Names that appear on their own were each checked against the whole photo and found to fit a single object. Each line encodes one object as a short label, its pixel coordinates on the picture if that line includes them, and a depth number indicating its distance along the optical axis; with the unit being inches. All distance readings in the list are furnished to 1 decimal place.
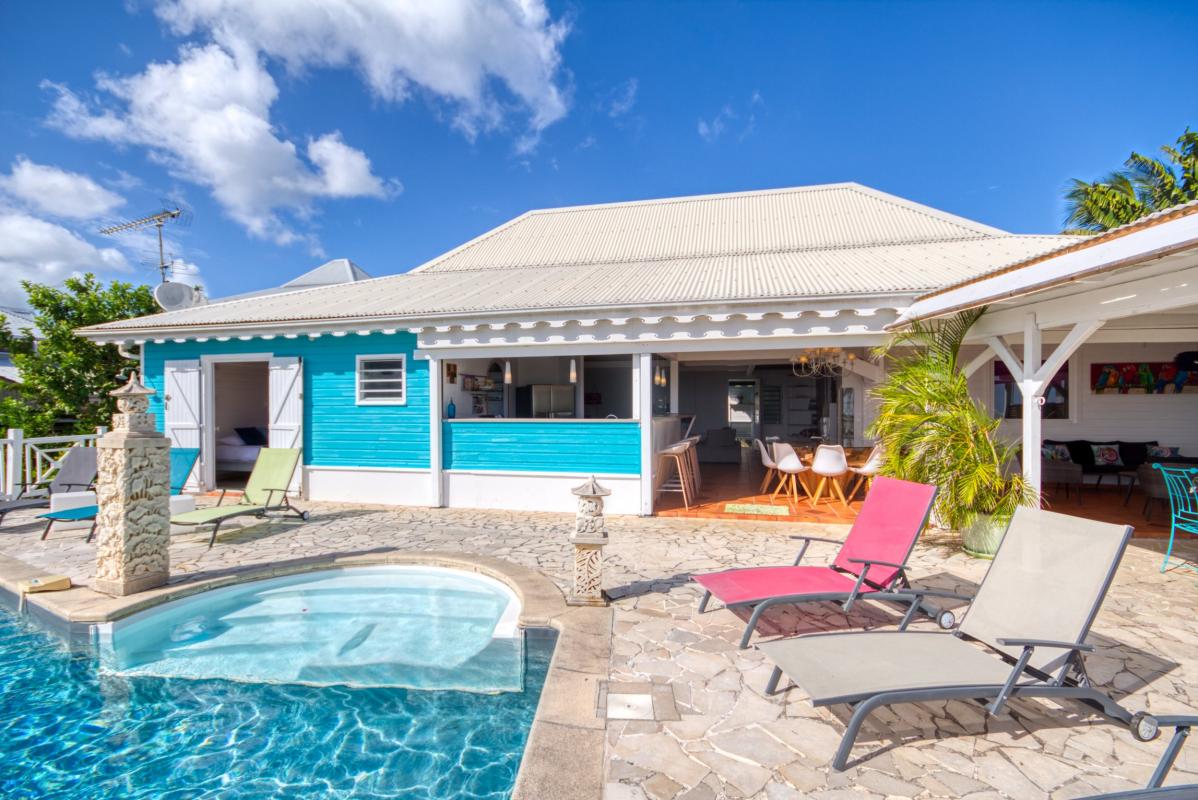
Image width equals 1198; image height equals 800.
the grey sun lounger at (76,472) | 298.2
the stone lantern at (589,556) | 166.2
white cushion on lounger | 282.4
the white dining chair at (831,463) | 310.5
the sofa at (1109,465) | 339.0
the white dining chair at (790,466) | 331.9
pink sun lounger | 139.3
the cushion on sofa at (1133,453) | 342.6
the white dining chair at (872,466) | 295.4
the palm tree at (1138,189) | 588.7
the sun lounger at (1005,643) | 91.8
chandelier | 345.7
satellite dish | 483.8
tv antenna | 758.5
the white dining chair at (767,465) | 349.7
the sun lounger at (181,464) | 290.8
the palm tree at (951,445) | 215.6
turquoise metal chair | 192.2
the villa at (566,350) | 284.5
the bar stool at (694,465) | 369.1
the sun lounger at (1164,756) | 59.3
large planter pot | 216.7
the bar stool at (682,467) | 318.7
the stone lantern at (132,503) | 177.5
